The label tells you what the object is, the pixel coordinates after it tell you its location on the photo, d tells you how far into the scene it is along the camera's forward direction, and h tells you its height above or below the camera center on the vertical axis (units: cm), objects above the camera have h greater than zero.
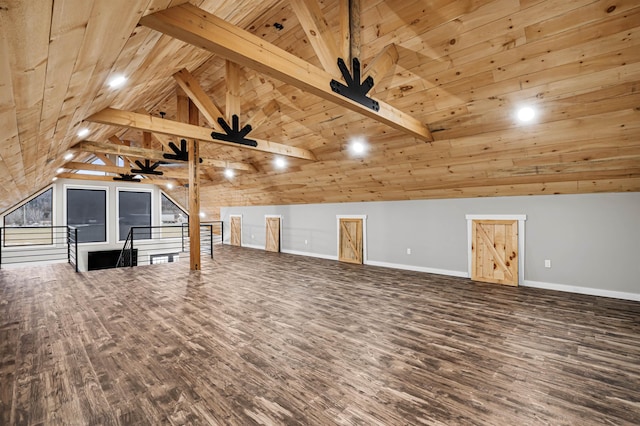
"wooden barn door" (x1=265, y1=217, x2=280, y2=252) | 1023 -73
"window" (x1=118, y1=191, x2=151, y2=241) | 1188 +12
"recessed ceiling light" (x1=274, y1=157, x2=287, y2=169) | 713 +130
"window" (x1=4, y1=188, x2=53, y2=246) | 947 -15
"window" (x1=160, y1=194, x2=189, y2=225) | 1319 +7
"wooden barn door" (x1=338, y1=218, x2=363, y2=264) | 796 -79
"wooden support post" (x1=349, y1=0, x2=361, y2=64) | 309 +195
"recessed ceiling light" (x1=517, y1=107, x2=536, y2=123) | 376 +128
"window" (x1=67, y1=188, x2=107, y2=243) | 1062 +8
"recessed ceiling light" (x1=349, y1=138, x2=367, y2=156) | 552 +128
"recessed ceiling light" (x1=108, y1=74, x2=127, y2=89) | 249 +122
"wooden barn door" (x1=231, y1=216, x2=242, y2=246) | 1186 -69
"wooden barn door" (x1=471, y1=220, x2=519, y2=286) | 554 -78
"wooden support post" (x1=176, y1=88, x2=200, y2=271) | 668 +44
